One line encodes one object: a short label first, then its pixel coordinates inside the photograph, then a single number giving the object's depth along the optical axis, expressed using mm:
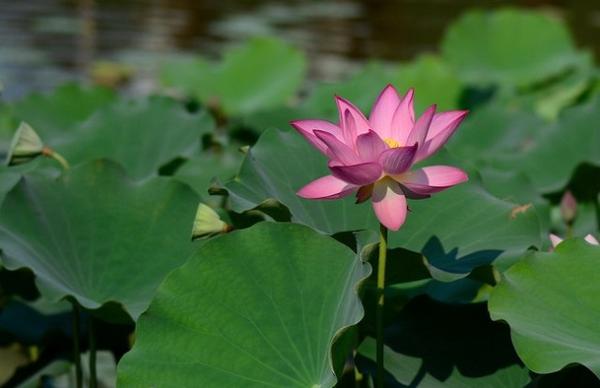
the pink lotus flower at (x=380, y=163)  4621
